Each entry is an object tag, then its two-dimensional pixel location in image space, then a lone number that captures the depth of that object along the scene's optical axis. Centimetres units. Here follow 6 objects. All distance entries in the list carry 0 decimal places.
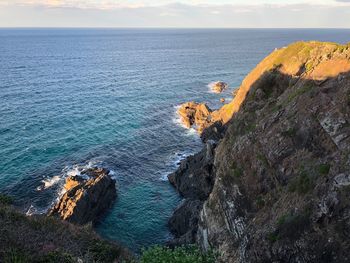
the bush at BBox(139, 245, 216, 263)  2394
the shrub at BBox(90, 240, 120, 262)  3198
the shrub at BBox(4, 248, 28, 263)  2416
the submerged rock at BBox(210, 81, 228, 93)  13650
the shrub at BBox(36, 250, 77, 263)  2564
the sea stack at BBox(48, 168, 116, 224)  5622
